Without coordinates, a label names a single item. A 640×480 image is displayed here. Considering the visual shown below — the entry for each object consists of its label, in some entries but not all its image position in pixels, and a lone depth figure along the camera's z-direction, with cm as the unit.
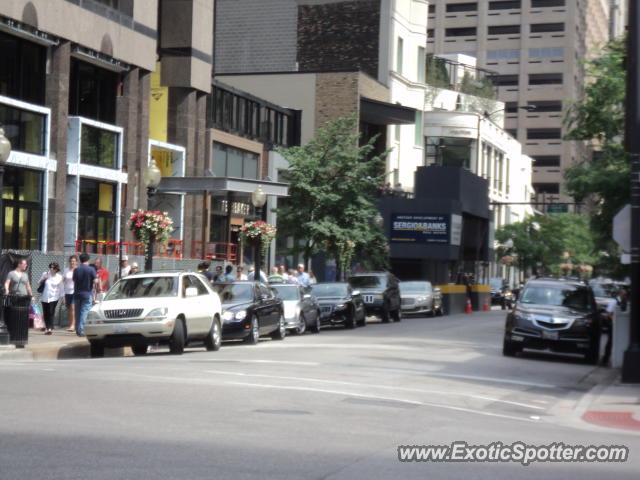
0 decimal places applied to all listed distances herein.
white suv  2195
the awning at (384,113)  5881
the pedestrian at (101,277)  2933
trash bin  2248
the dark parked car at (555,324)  2453
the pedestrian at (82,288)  2561
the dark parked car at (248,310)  2630
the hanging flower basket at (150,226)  3000
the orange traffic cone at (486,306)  6400
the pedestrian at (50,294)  2681
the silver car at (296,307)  3158
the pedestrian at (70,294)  2744
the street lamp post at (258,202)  3522
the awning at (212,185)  3959
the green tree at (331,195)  4531
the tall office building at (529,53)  12338
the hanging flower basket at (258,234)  3719
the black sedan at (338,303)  3562
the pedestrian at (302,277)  3998
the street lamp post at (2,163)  2206
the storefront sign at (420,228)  5766
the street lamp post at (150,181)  2800
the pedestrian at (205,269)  3184
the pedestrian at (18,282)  2447
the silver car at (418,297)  4818
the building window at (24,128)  3475
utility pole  1959
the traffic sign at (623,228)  2016
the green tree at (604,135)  2944
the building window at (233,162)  4866
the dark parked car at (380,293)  4097
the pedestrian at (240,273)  3506
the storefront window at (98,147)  3891
